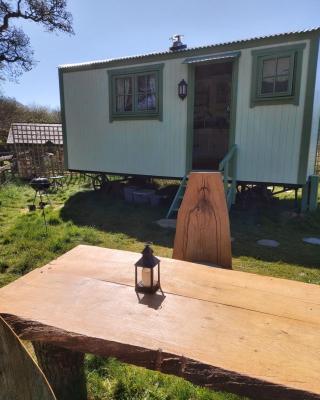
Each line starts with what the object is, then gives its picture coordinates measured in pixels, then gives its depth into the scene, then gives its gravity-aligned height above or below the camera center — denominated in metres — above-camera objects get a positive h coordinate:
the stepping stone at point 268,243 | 4.73 -1.64
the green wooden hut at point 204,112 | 5.61 +0.58
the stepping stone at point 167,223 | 5.52 -1.59
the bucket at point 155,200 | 7.26 -1.48
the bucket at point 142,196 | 7.39 -1.41
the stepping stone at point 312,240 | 4.89 -1.65
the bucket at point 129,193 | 7.66 -1.40
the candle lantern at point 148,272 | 1.50 -0.67
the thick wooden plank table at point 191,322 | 1.01 -0.75
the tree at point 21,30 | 12.83 +4.93
